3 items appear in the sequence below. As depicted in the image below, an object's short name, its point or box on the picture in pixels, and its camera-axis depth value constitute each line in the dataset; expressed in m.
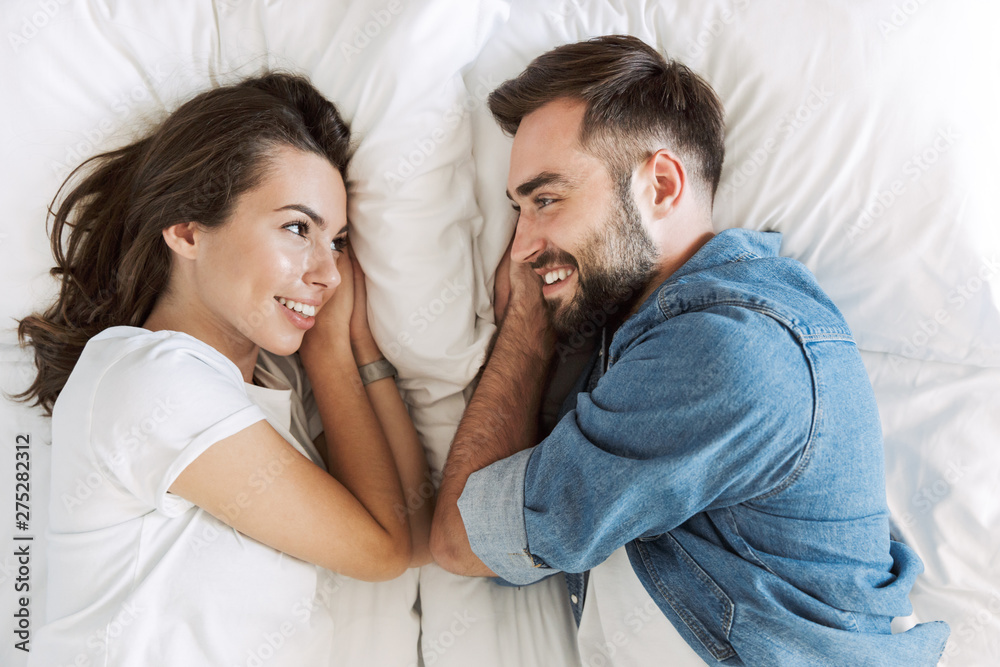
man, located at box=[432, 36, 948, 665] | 1.07
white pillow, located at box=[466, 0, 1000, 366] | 1.44
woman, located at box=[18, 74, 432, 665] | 1.20
